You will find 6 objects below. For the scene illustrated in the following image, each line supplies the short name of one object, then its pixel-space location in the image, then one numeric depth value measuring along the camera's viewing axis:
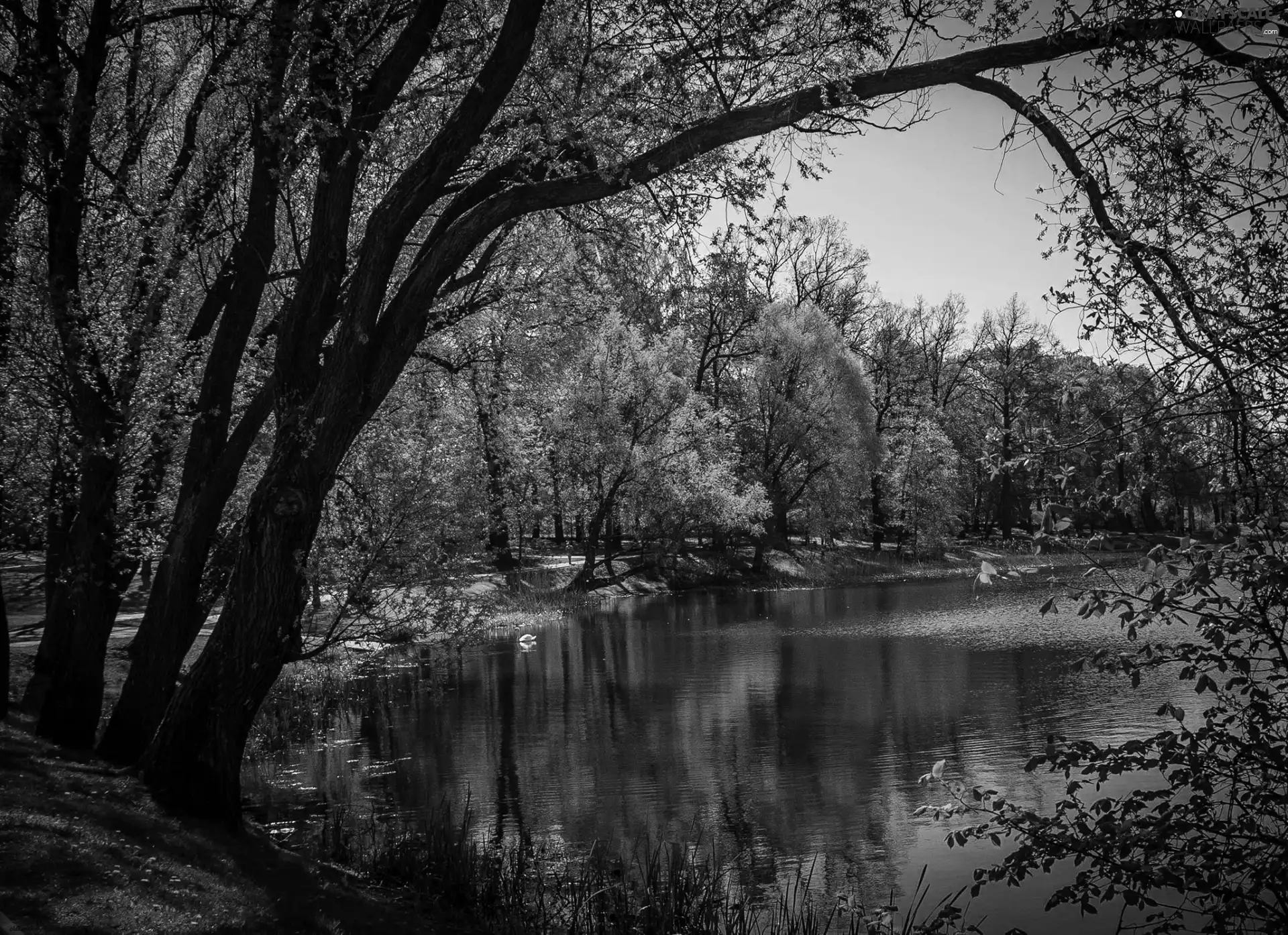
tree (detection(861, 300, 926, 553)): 57.03
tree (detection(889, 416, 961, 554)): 50.84
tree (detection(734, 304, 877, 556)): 47.69
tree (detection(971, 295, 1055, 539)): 49.59
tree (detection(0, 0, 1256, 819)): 7.53
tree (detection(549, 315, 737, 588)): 40.47
